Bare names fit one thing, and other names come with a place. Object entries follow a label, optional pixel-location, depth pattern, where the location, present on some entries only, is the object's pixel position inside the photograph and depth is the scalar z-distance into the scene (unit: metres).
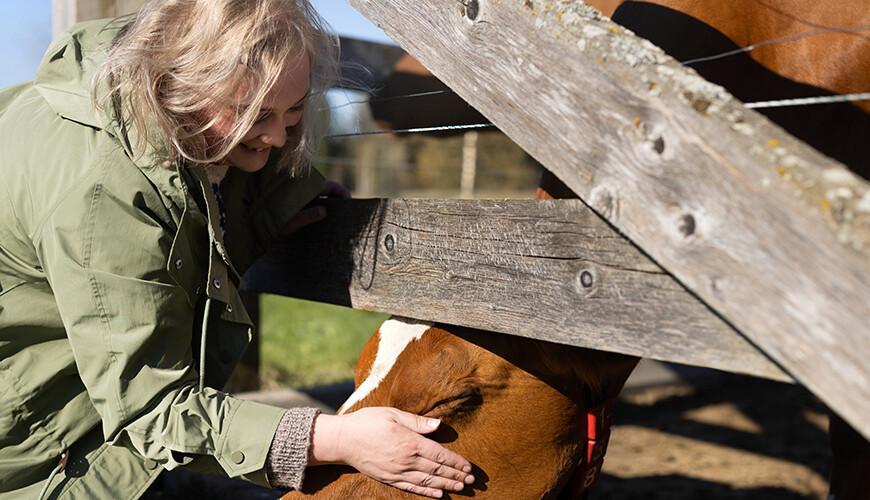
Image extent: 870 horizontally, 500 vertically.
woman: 1.50
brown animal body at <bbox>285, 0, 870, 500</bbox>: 1.66
